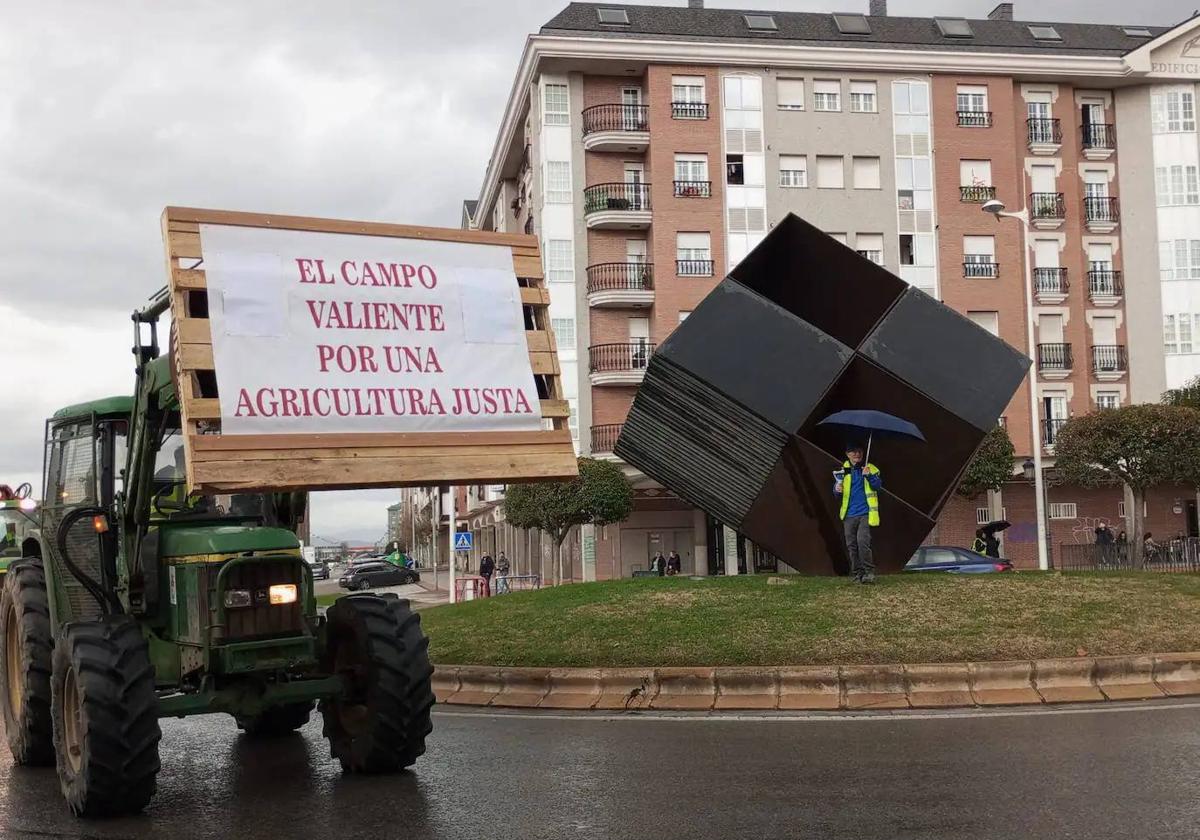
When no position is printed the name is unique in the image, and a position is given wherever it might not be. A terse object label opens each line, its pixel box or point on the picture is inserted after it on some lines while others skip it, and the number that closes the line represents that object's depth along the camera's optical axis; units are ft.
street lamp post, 100.27
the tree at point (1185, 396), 140.97
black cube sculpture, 48.70
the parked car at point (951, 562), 74.08
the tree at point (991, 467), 137.28
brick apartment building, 153.38
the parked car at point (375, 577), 196.85
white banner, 23.09
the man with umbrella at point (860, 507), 45.85
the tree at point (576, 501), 132.26
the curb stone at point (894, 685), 33.71
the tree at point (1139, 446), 113.39
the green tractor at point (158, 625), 22.31
